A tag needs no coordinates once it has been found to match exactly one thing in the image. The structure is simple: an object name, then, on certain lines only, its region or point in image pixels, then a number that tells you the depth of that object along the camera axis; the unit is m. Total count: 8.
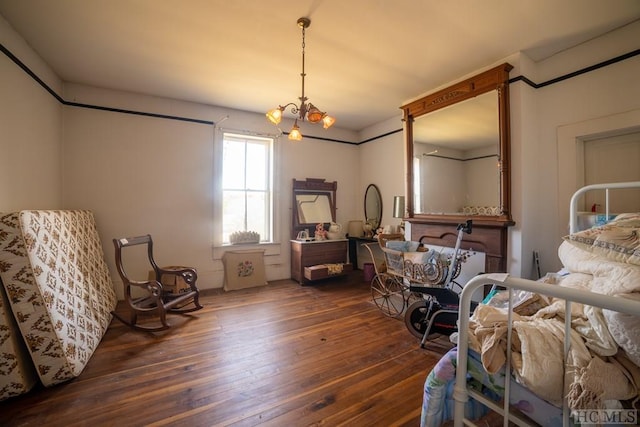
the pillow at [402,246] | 3.19
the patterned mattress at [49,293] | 1.87
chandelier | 2.25
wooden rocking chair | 2.73
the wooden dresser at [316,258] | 4.24
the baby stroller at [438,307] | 2.38
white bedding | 0.83
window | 4.25
